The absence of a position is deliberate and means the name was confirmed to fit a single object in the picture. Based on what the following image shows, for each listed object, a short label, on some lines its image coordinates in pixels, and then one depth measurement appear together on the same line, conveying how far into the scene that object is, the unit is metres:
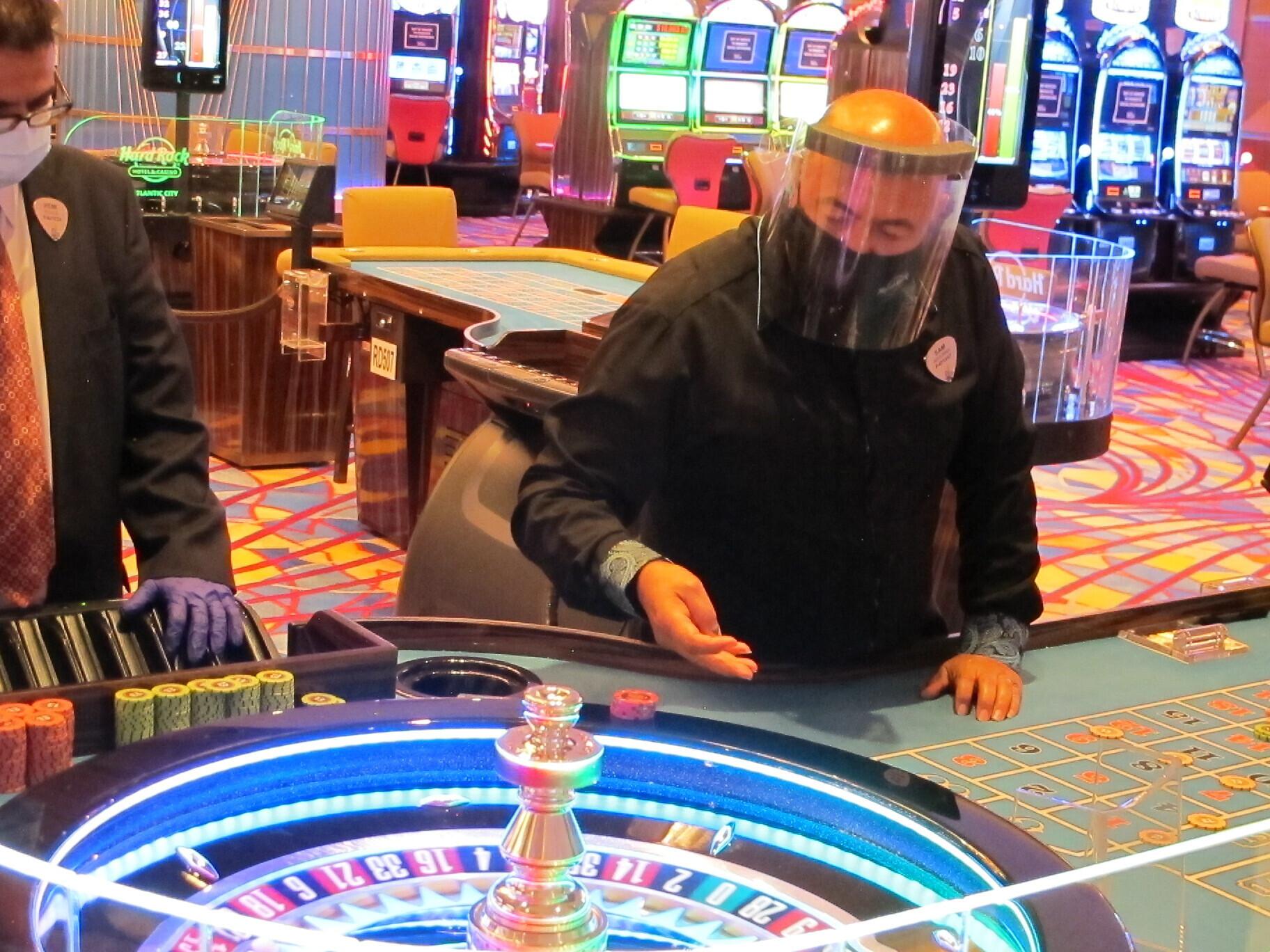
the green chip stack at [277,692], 1.21
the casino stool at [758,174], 5.74
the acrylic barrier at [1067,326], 3.78
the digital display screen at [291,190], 5.53
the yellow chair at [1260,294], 6.62
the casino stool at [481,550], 2.87
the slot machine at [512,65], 13.30
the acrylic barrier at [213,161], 5.69
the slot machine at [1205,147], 9.59
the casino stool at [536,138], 11.66
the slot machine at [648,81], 9.78
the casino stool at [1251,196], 10.11
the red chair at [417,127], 12.27
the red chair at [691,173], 8.94
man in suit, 1.72
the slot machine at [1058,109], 9.31
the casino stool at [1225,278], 8.50
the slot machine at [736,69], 10.39
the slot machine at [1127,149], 9.45
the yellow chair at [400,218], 5.31
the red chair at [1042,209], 8.60
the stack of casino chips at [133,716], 1.17
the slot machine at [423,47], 12.41
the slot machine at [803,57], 10.66
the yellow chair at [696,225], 4.90
